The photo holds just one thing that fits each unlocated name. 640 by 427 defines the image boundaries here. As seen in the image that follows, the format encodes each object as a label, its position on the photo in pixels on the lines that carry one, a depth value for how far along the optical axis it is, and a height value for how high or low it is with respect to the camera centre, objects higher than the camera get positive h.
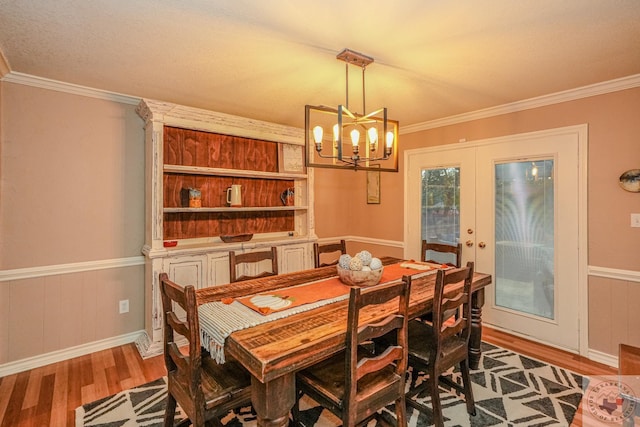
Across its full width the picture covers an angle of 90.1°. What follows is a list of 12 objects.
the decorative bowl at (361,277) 2.19 -0.44
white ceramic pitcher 3.54 +0.19
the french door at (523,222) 2.95 -0.09
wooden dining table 1.32 -0.58
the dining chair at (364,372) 1.41 -0.83
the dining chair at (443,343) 1.83 -0.84
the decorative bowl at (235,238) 3.43 -0.27
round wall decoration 2.60 +0.27
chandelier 2.06 +0.54
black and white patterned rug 2.03 -1.31
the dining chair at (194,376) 1.48 -0.85
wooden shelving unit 2.94 +0.22
